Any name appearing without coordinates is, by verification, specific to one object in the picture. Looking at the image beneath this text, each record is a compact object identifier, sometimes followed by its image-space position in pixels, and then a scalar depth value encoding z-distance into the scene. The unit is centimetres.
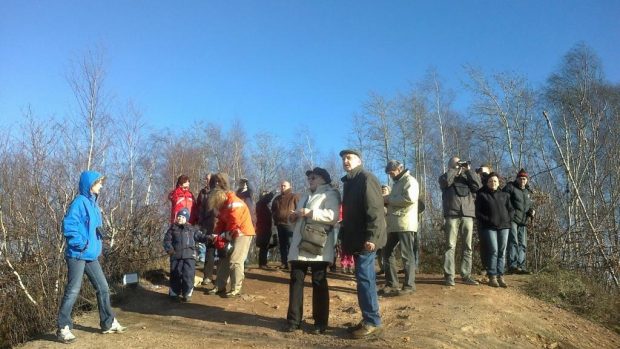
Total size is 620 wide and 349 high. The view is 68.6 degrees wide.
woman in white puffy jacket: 501
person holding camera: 734
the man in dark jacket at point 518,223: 862
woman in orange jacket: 669
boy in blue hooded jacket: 490
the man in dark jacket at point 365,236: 479
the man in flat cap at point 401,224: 673
